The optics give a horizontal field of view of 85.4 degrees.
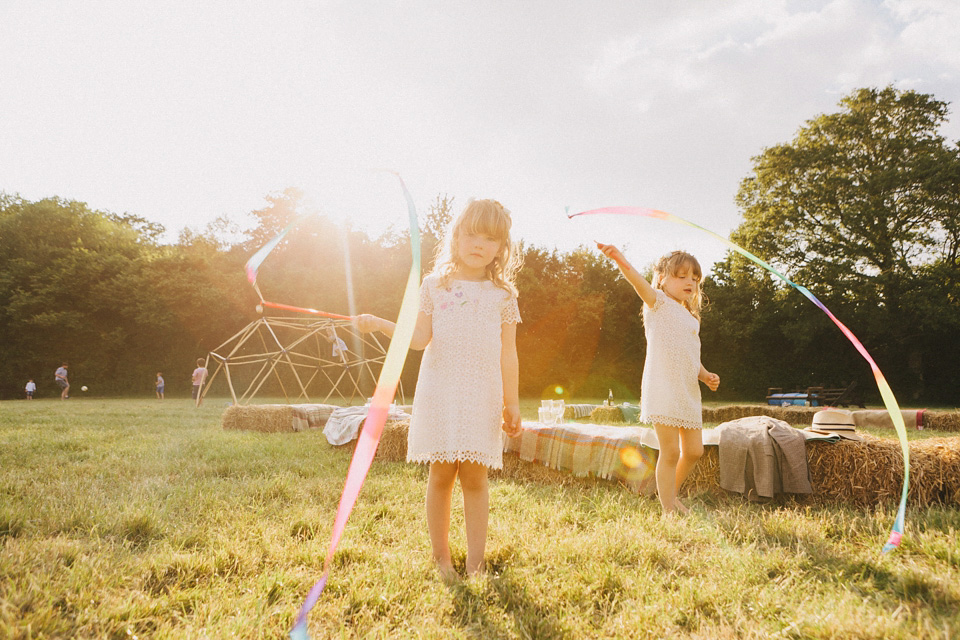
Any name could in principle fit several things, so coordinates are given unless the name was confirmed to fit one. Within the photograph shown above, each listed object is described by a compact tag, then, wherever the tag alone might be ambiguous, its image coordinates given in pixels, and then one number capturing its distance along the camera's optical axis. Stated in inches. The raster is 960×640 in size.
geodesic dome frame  851.4
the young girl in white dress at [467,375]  85.2
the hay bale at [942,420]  358.0
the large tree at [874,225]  739.4
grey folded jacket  131.4
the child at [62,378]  711.7
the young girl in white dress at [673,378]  118.9
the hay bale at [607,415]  410.3
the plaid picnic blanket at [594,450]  147.8
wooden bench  545.6
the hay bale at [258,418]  305.7
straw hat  144.8
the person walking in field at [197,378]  642.0
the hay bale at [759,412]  405.7
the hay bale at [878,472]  123.7
